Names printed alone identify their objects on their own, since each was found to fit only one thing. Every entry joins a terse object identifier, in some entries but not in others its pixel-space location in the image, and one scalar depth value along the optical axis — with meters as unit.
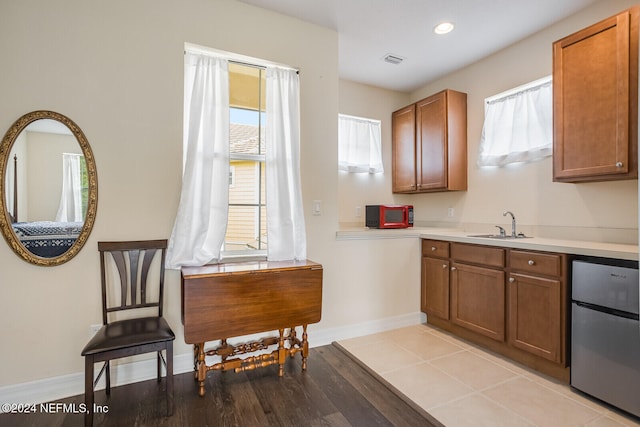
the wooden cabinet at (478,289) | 2.44
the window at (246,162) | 2.52
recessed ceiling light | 2.67
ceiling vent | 3.22
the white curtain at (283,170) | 2.50
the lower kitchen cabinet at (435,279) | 2.91
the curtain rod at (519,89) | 2.71
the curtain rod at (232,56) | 2.31
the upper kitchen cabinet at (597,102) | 1.97
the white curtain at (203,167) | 2.20
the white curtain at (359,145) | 3.76
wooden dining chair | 1.69
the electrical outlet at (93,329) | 2.01
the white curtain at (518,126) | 2.72
